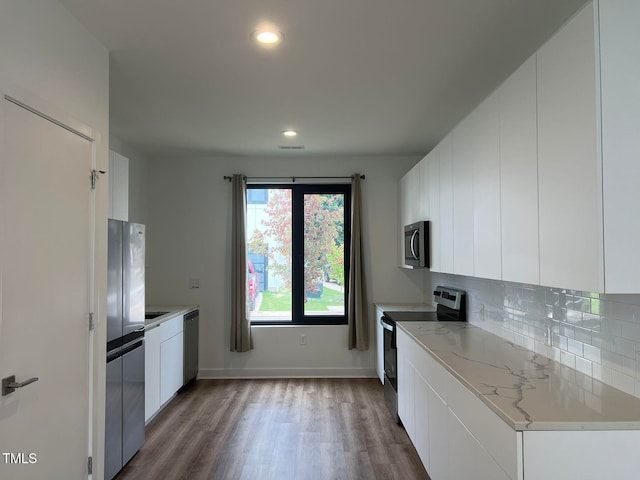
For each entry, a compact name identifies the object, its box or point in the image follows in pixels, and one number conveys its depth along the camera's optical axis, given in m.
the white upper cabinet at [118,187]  2.82
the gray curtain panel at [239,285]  4.67
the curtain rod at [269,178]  4.83
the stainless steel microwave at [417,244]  3.52
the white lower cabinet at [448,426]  1.51
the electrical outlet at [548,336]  2.21
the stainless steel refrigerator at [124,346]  2.51
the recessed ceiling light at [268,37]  2.08
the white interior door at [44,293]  1.56
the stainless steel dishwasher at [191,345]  4.36
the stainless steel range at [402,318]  3.47
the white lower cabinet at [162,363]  3.37
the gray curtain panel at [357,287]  4.70
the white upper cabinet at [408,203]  3.89
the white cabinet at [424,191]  3.52
